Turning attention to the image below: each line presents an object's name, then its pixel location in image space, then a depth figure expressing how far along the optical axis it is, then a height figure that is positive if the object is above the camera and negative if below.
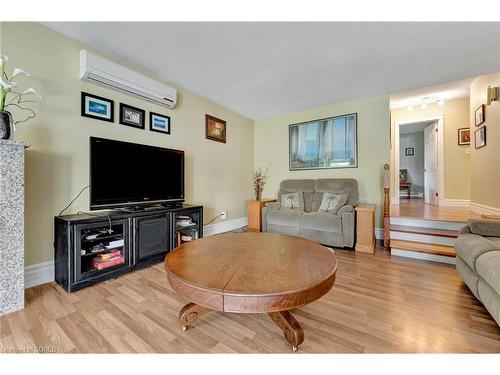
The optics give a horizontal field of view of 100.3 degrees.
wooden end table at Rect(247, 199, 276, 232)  3.60 -0.47
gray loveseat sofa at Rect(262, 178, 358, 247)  2.73 -0.41
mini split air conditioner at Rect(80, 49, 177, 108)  1.95 +1.14
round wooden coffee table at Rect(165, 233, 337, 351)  0.85 -0.42
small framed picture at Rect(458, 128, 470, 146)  4.10 +1.00
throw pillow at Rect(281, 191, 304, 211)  3.43 -0.23
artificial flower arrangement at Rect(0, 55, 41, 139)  1.40 +0.68
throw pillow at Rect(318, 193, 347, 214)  3.07 -0.23
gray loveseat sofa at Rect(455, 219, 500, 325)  1.21 -0.48
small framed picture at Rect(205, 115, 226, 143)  3.34 +0.99
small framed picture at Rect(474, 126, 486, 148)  3.13 +0.78
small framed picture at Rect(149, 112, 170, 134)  2.58 +0.83
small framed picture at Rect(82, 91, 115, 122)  2.03 +0.82
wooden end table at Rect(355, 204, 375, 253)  2.63 -0.54
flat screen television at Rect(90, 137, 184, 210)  1.94 +0.15
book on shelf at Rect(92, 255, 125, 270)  1.81 -0.67
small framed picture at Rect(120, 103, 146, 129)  2.30 +0.82
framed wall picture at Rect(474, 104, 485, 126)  3.13 +1.11
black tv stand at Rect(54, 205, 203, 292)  1.66 -0.51
